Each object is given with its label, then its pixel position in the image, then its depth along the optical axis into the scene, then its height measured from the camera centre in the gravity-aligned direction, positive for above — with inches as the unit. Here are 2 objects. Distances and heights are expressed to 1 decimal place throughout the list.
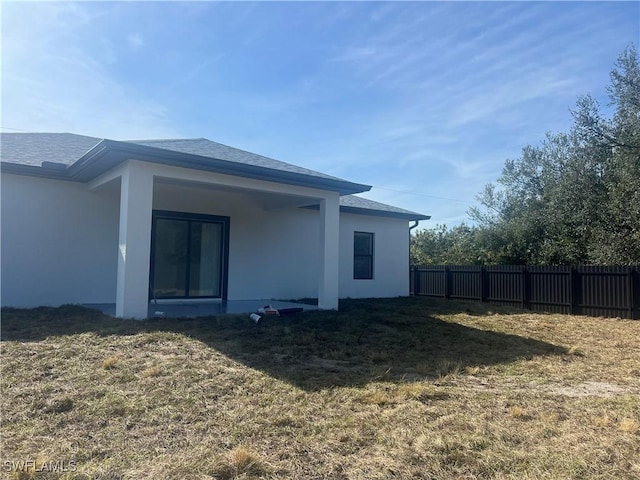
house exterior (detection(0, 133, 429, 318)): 292.0 +39.4
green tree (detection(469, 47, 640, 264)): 492.7 +122.3
